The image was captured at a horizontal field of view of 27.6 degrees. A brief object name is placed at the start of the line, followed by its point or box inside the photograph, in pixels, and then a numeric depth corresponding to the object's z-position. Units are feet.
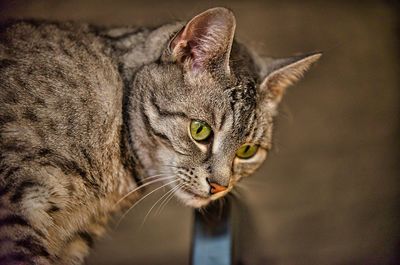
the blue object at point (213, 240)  1.92
